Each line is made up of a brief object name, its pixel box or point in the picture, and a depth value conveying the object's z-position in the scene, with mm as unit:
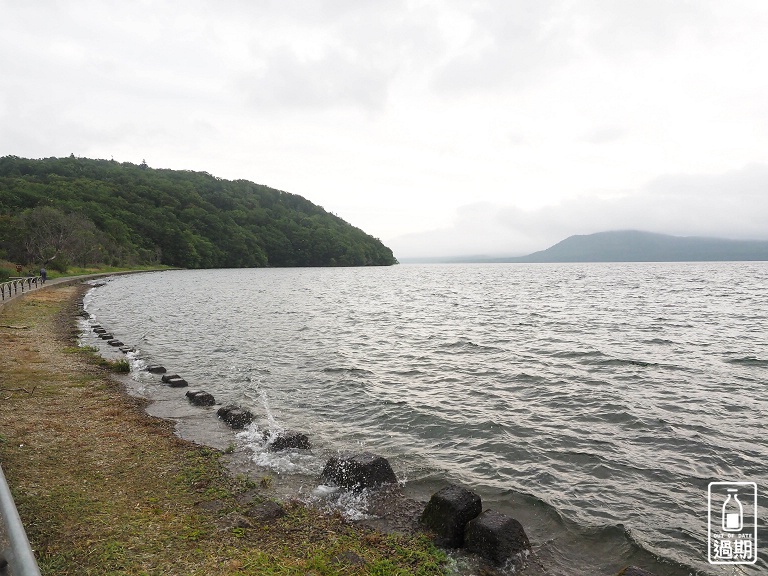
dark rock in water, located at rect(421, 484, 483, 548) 7273
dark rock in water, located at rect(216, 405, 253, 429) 12258
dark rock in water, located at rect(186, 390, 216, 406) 14164
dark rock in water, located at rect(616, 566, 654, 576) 6047
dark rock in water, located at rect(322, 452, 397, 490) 8891
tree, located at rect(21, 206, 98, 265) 69750
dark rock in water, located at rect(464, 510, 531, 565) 6855
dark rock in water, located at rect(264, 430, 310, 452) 10773
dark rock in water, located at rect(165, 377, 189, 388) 16169
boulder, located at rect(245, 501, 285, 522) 7472
